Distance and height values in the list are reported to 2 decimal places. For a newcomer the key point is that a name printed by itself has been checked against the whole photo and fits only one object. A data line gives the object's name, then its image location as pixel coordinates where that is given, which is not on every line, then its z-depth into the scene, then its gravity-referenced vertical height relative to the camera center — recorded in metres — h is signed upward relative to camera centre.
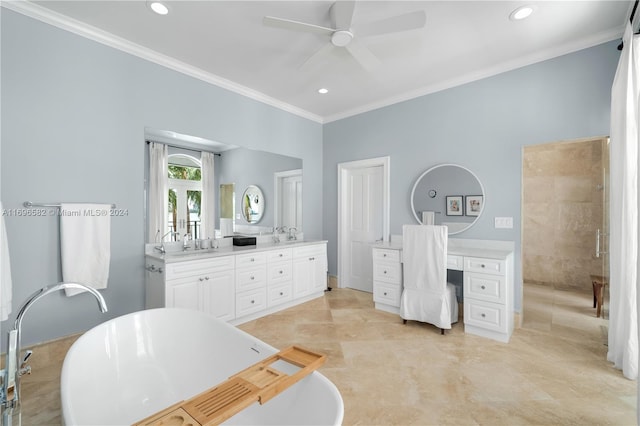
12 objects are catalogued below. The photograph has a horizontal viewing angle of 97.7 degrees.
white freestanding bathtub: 1.41 -0.98
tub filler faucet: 1.10 -0.66
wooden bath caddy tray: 1.17 -0.84
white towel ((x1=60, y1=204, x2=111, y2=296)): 2.39 -0.27
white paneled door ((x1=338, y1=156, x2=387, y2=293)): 4.34 -0.13
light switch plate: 3.12 -0.12
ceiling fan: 2.08 +1.46
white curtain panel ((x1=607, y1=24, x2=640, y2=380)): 2.10 +0.02
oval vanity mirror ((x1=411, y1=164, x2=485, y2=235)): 3.38 +0.19
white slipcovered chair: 2.98 -0.75
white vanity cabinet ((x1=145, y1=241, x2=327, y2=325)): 2.67 -0.75
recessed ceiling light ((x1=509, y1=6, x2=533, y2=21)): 2.28 +1.66
